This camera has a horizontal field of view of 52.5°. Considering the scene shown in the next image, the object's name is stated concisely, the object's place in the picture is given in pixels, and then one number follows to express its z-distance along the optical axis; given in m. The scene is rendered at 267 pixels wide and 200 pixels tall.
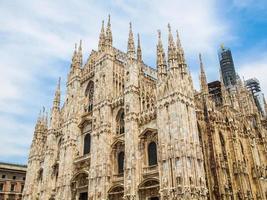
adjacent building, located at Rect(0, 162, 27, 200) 55.12
